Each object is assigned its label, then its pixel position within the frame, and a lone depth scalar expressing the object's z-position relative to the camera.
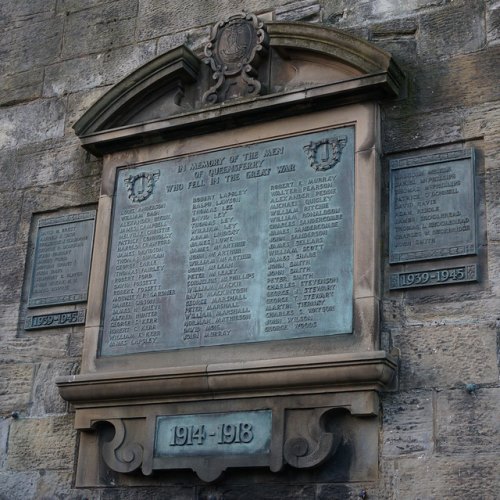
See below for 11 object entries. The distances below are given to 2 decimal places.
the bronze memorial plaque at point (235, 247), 6.68
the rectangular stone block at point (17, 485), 7.25
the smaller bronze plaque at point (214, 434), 6.45
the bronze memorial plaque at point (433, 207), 6.38
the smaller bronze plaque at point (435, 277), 6.27
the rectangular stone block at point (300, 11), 7.55
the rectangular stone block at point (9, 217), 8.16
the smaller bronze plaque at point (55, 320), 7.55
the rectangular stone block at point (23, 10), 8.88
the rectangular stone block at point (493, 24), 6.78
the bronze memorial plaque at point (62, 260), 7.67
